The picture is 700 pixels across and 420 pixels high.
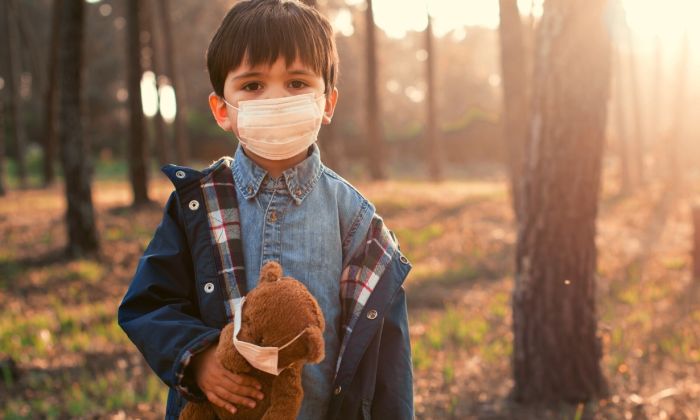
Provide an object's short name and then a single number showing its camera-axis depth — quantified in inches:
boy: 81.4
